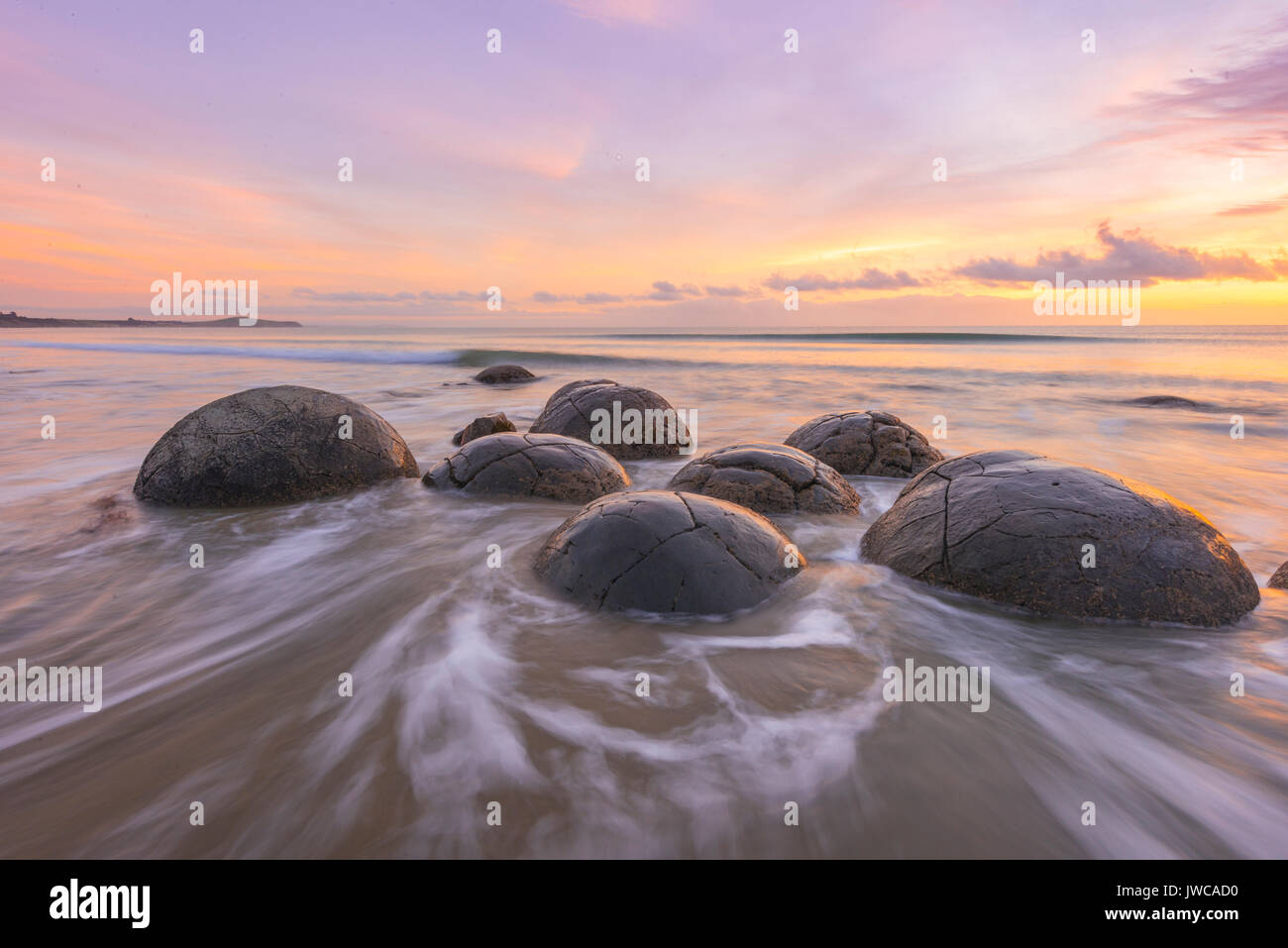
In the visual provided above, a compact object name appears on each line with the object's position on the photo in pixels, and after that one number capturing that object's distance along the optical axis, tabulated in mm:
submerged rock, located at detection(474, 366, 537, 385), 17844
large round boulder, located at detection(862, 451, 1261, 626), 3197
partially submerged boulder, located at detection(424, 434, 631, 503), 5516
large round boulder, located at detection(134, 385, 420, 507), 5230
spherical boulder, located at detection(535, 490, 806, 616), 3320
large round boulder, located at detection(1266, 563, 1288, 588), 3817
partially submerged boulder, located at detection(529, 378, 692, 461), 7539
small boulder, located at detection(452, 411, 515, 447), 7805
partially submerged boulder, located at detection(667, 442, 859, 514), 5090
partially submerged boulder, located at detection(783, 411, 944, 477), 6629
